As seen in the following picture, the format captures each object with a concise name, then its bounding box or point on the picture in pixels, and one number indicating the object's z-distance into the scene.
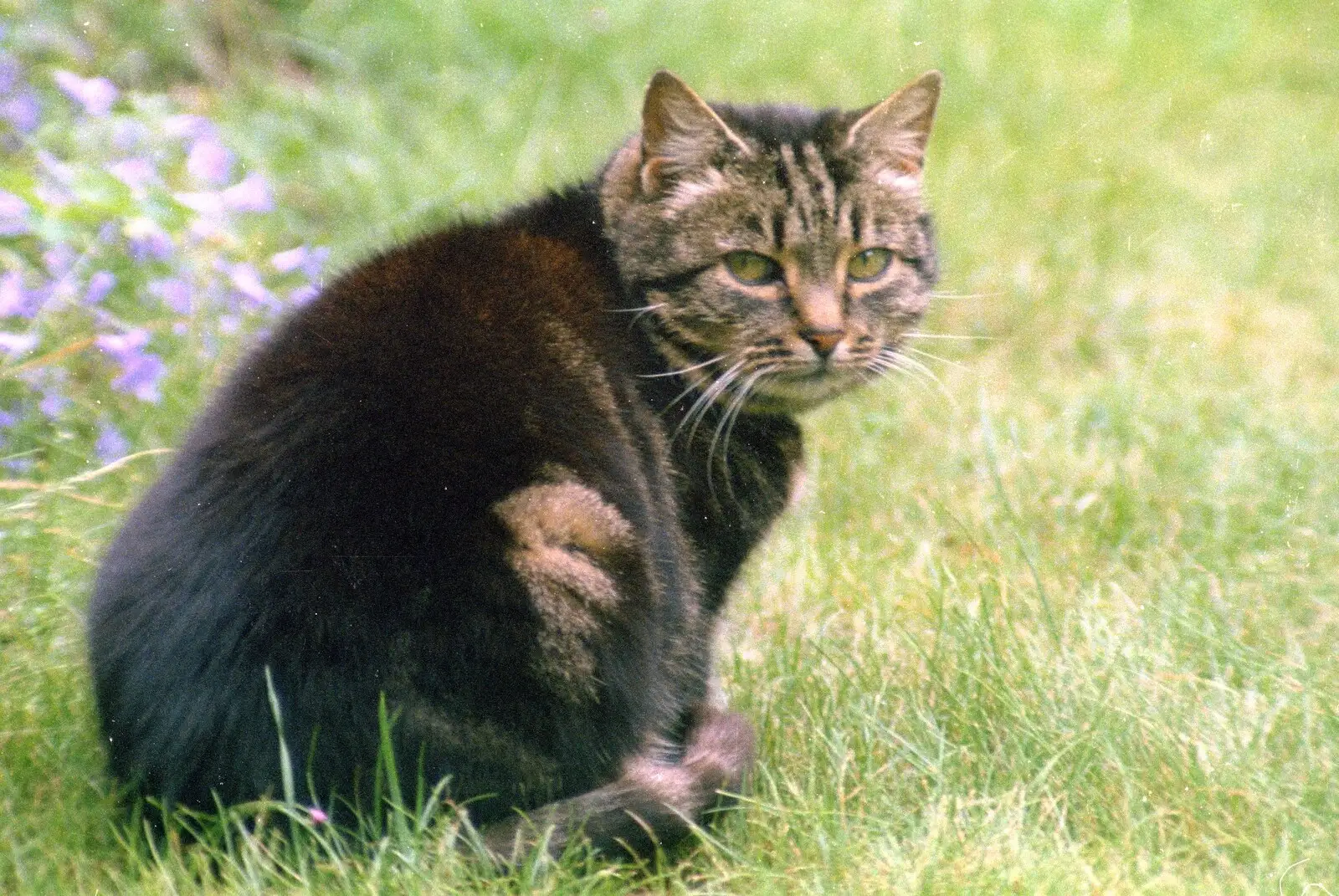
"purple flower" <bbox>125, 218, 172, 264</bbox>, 6.78
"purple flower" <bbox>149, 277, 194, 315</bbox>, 6.86
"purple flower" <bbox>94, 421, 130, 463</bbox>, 6.34
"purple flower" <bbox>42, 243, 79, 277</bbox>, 6.75
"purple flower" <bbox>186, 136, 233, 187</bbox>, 6.84
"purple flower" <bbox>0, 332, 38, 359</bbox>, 5.88
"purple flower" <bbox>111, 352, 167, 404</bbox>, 6.31
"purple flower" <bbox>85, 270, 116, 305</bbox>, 6.50
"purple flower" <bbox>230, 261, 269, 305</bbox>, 6.86
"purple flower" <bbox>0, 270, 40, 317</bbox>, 6.19
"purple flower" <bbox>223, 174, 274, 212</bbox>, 6.88
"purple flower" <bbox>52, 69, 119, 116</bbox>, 6.88
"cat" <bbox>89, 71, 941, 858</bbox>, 4.06
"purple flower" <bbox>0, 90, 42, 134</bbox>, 7.60
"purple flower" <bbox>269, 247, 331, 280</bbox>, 6.96
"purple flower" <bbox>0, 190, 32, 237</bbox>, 5.62
